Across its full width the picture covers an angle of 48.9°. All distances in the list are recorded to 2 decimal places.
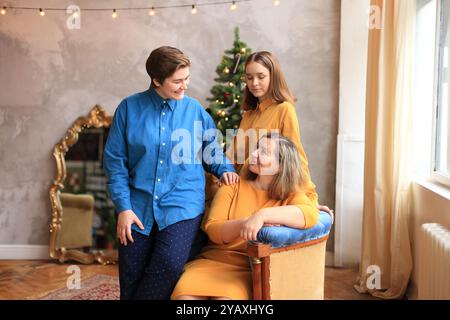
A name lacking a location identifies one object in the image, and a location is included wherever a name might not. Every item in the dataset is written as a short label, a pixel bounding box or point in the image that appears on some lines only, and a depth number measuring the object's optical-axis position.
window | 2.99
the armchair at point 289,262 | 1.87
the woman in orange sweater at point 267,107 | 2.29
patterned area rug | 3.45
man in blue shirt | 2.05
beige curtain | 3.22
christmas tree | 3.54
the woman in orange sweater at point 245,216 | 1.94
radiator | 2.23
